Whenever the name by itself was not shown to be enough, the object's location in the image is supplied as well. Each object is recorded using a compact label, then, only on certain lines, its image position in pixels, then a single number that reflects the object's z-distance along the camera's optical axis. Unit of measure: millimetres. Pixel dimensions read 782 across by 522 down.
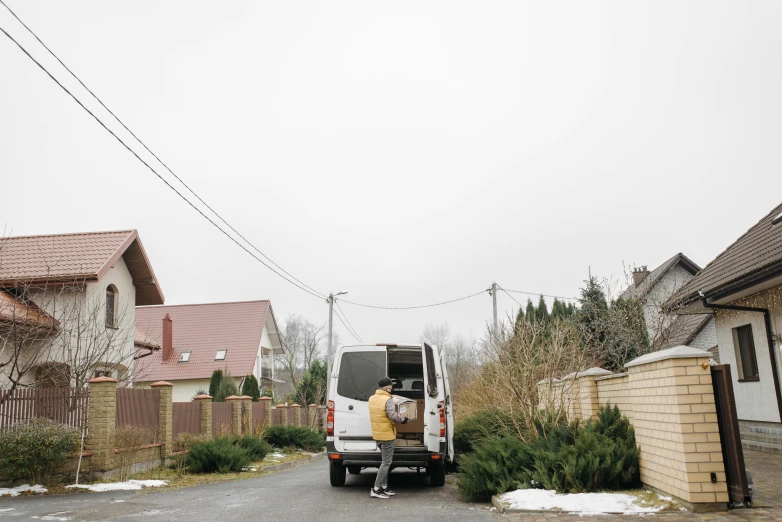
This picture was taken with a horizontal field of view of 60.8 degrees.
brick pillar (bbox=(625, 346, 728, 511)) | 6562
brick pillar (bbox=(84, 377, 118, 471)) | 12328
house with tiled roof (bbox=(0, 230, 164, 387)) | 17078
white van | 10070
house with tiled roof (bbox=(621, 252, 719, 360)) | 17719
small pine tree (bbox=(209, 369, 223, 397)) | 29688
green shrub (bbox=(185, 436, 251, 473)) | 14328
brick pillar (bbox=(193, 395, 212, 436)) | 18334
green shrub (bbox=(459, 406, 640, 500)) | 7785
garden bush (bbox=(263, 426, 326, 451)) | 23453
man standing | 9508
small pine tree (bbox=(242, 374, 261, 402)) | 31766
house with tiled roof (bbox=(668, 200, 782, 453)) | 12500
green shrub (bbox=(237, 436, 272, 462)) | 17094
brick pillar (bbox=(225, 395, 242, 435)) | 20797
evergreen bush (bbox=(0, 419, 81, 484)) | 11102
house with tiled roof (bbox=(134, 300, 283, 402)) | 36344
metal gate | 6480
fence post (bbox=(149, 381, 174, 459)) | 15453
